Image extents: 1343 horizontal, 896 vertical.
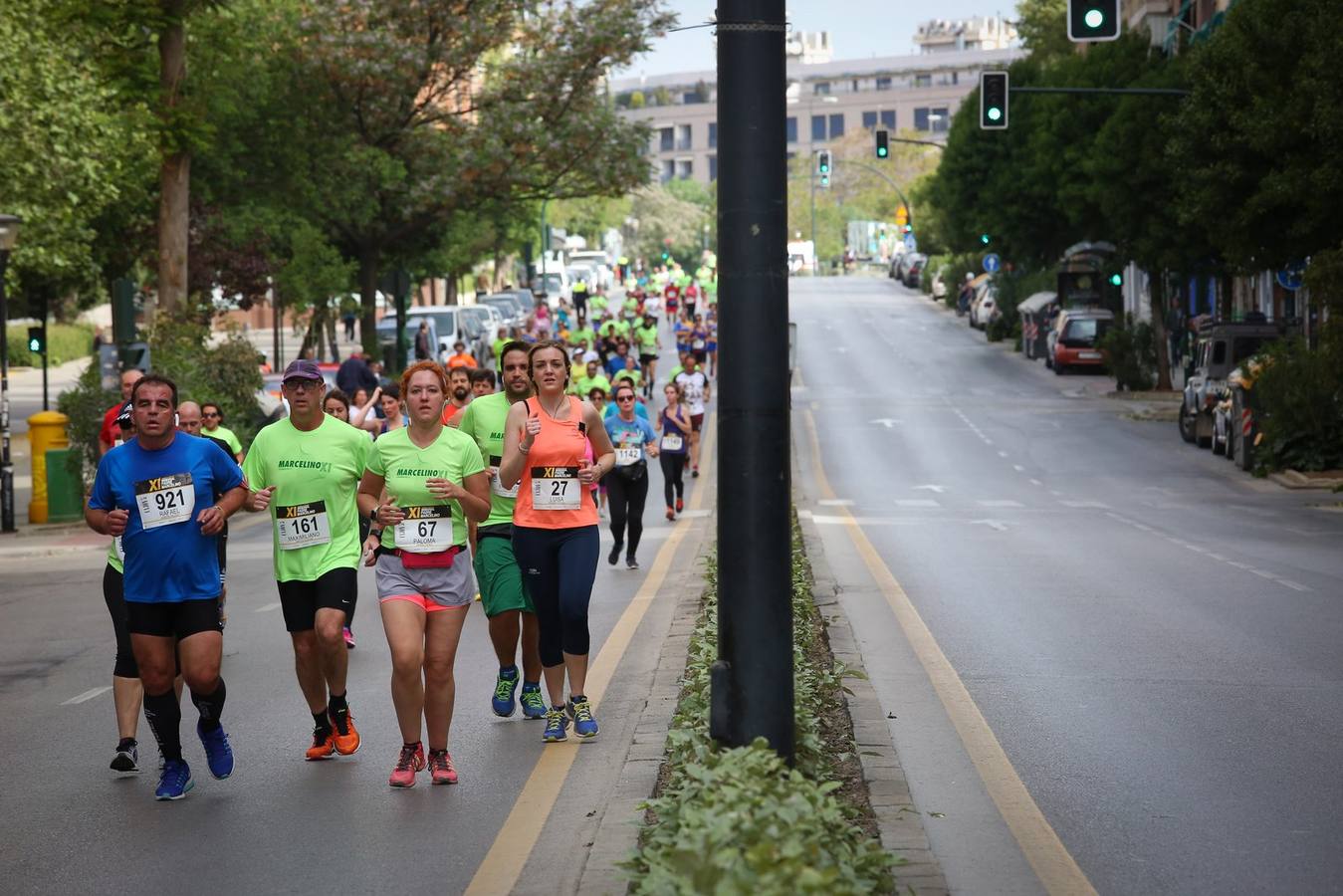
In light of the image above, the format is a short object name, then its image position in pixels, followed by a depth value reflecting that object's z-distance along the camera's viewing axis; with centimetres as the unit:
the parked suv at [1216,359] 6172
